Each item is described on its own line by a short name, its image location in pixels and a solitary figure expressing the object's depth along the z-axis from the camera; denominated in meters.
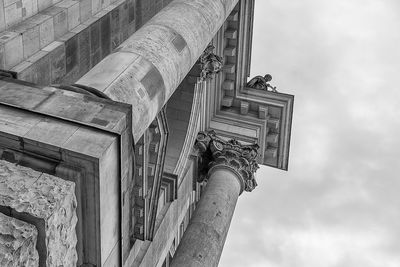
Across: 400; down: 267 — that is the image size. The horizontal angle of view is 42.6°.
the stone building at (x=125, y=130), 6.67
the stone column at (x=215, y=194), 14.16
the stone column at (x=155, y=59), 9.14
